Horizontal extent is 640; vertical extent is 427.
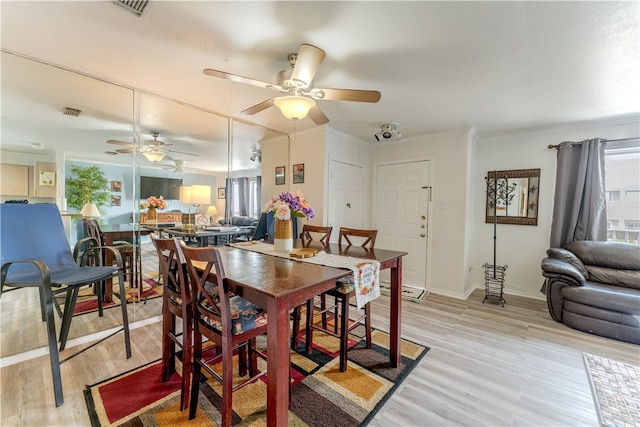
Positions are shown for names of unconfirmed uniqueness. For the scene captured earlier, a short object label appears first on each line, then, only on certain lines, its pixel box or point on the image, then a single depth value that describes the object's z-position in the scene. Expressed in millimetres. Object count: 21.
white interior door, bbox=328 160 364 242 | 3830
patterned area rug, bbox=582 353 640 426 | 1578
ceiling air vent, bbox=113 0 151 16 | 1429
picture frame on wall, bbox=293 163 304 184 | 3877
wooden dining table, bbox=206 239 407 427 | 1146
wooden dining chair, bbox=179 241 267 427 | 1263
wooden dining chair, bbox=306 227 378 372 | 1896
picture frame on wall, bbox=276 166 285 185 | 4027
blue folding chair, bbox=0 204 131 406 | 1596
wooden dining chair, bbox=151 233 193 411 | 1455
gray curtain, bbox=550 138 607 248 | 3178
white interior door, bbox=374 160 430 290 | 4039
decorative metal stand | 3736
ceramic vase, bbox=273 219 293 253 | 2062
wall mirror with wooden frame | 3695
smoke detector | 3408
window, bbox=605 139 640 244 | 3178
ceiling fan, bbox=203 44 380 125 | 1627
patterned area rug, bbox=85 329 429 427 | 1492
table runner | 1607
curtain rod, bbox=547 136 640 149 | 3083
